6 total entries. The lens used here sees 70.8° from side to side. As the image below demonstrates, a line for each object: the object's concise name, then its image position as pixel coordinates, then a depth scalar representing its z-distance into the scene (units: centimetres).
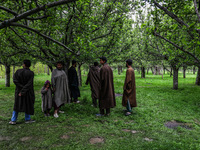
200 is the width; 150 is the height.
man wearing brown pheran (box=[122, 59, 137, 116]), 643
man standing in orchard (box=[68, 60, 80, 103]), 833
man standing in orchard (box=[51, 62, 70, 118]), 616
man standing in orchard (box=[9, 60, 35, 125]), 515
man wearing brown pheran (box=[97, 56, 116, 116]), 611
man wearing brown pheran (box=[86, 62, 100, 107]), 801
